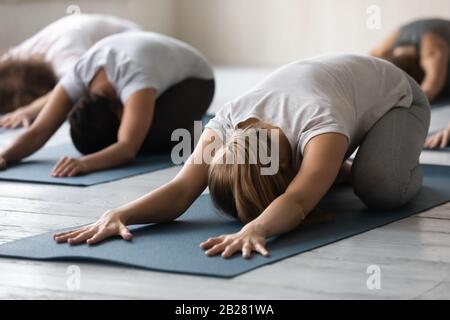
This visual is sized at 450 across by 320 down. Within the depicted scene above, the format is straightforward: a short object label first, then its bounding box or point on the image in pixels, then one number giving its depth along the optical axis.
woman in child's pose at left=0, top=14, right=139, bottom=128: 4.83
